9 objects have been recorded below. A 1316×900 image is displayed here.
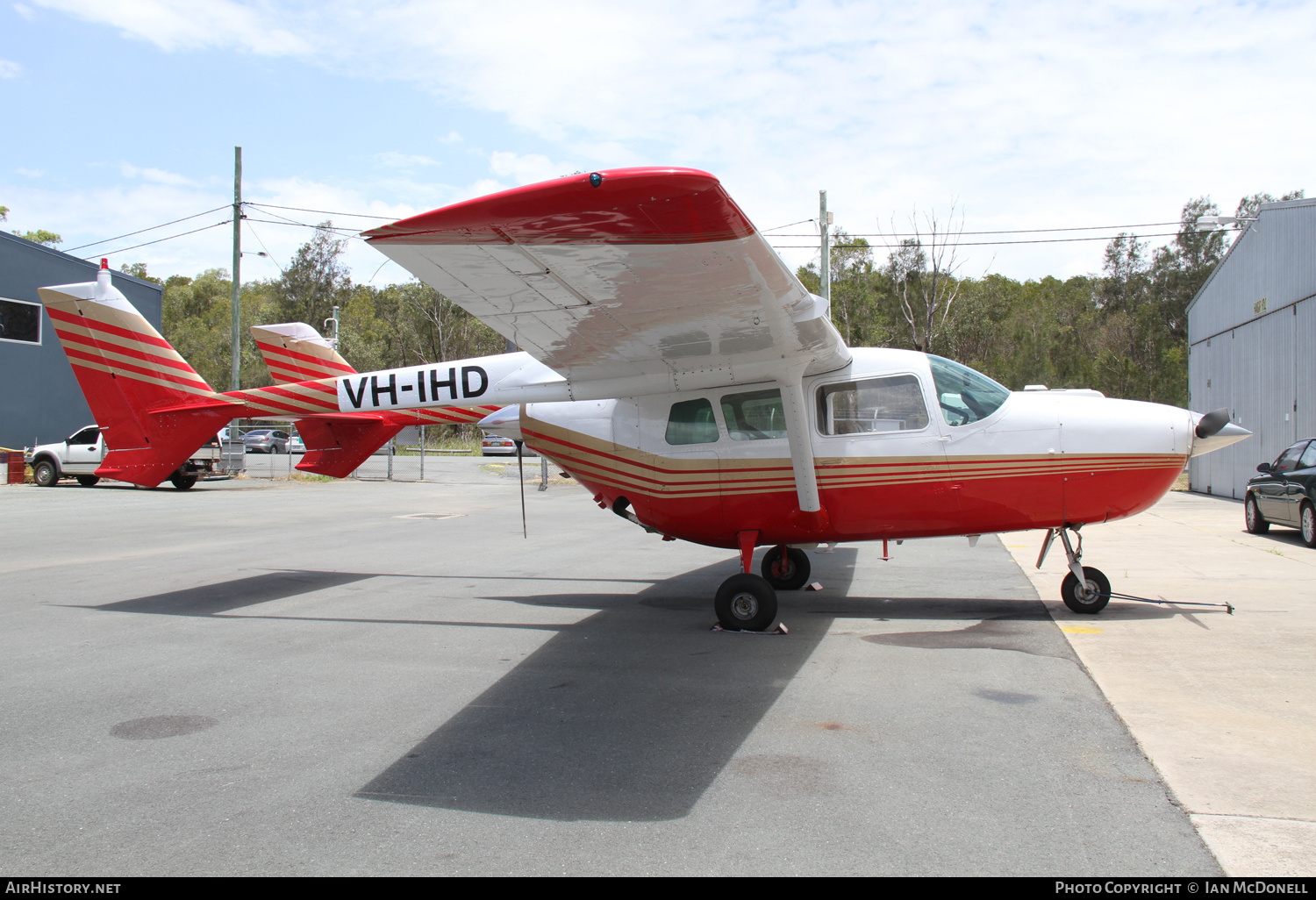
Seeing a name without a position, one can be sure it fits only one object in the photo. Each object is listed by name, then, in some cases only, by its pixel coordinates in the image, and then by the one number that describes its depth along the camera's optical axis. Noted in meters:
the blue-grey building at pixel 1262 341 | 18.20
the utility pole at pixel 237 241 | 27.50
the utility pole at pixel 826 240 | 24.98
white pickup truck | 24.33
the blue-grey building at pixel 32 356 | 29.38
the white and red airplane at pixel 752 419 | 5.36
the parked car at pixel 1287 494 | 11.86
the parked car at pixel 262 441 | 47.91
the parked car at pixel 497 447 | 47.06
